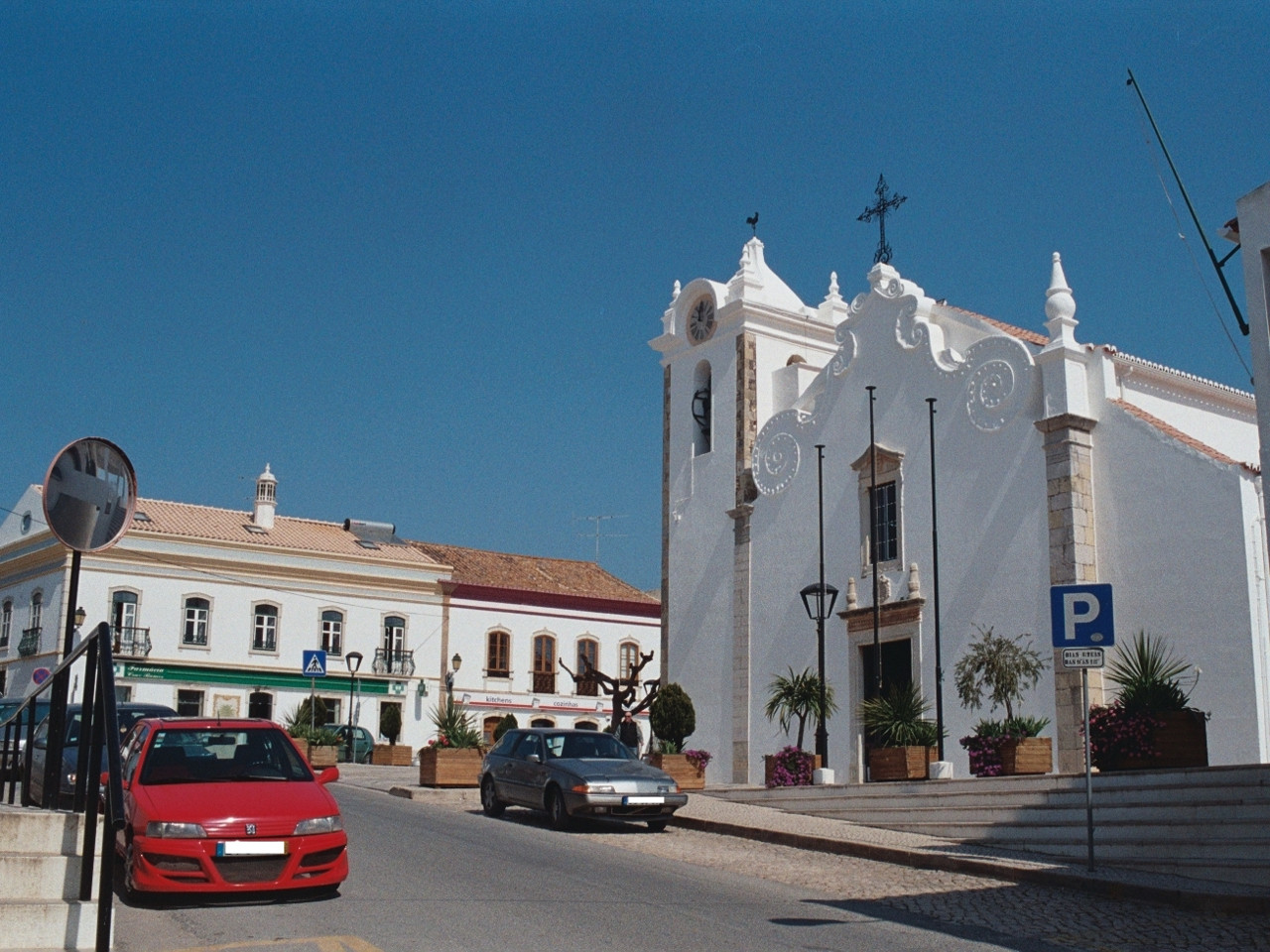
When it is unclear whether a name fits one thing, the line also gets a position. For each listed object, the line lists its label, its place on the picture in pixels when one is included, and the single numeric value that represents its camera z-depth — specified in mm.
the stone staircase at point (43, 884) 6508
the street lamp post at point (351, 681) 38969
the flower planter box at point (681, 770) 22922
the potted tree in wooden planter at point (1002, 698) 17500
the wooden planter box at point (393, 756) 34438
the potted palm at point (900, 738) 18281
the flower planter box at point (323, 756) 28875
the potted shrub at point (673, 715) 28781
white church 20094
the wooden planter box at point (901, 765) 18219
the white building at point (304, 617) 42344
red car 9500
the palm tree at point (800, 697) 23234
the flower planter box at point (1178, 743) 14312
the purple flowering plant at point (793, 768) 21359
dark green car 39375
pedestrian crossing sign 27578
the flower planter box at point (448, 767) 23406
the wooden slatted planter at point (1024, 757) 17344
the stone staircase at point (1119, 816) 12633
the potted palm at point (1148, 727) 14367
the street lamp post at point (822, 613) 22172
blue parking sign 12461
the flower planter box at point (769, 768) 21859
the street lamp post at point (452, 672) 45859
